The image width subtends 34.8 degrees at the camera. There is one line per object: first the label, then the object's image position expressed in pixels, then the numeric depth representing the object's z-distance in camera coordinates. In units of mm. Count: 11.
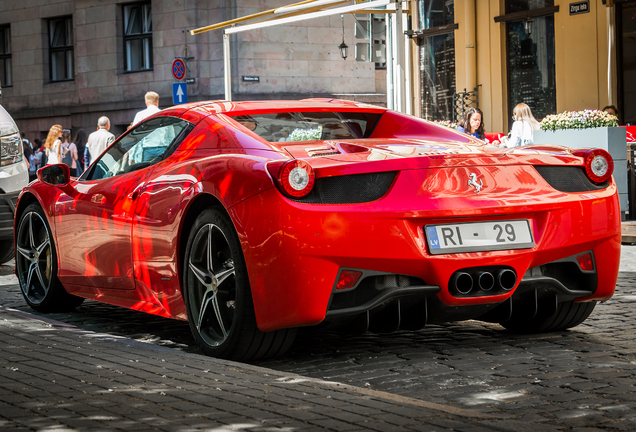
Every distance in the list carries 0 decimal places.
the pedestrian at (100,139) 16203
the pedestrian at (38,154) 24072
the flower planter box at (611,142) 14258
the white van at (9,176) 9586
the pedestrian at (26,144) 29153
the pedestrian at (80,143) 31984
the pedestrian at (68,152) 22172
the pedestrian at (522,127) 15477
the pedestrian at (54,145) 19422
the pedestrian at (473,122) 14367
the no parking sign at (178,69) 25703
